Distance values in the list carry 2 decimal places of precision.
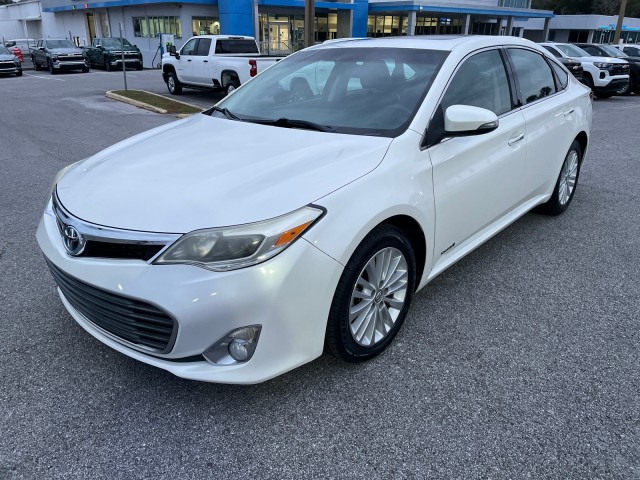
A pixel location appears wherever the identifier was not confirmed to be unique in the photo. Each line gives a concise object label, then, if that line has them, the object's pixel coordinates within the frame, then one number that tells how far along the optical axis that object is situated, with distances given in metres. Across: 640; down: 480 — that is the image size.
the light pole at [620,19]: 26.96
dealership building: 30.91
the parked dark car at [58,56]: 24.31
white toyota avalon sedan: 2.19
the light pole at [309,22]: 14.09
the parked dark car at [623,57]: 18.05
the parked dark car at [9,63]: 22.72
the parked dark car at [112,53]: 26.81
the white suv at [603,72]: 16.69
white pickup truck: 13.19
